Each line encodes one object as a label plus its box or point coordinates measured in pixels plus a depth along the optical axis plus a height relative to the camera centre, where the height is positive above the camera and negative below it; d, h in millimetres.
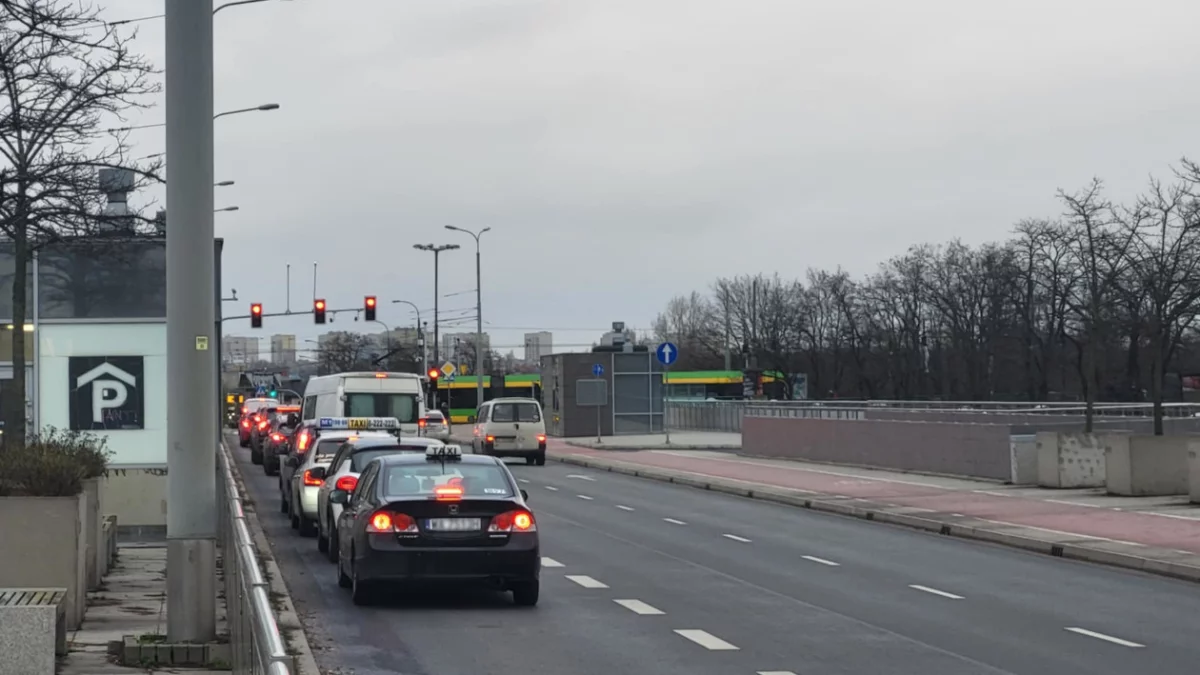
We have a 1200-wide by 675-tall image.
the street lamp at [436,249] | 74750 +7007
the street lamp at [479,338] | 68419 +2293
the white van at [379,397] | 37062 -175
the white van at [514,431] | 45719 -1332
